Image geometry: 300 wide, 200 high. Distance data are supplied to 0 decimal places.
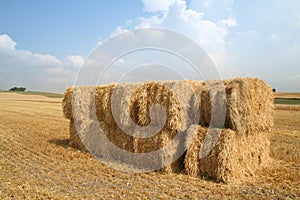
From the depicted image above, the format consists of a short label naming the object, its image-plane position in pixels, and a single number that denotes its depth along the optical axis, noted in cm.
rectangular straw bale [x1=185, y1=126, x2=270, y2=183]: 548
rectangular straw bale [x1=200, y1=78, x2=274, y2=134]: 573
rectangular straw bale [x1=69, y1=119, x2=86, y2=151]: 858
